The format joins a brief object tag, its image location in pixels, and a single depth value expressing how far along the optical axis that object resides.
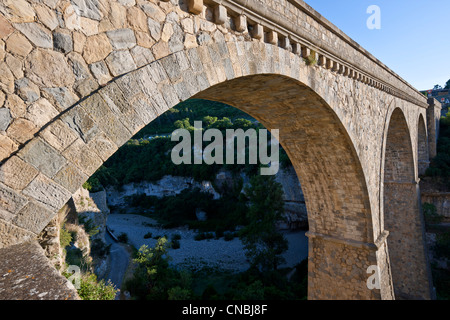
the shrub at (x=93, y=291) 5.19
